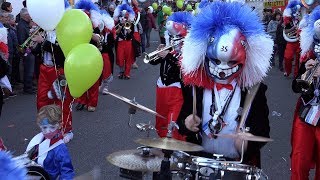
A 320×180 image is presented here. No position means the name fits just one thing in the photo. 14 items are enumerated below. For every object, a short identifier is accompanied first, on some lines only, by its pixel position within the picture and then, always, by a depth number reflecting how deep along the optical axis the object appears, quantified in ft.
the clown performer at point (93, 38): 26.81
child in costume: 13.70
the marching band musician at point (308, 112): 14.26
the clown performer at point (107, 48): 32.81
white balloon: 15.72
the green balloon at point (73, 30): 15.99
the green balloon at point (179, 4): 69.28
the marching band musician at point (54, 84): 21.71
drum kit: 10.67
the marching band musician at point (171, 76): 19.43
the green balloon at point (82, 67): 14.93
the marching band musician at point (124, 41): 42.40
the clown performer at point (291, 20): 41.86
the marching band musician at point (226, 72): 11.51
